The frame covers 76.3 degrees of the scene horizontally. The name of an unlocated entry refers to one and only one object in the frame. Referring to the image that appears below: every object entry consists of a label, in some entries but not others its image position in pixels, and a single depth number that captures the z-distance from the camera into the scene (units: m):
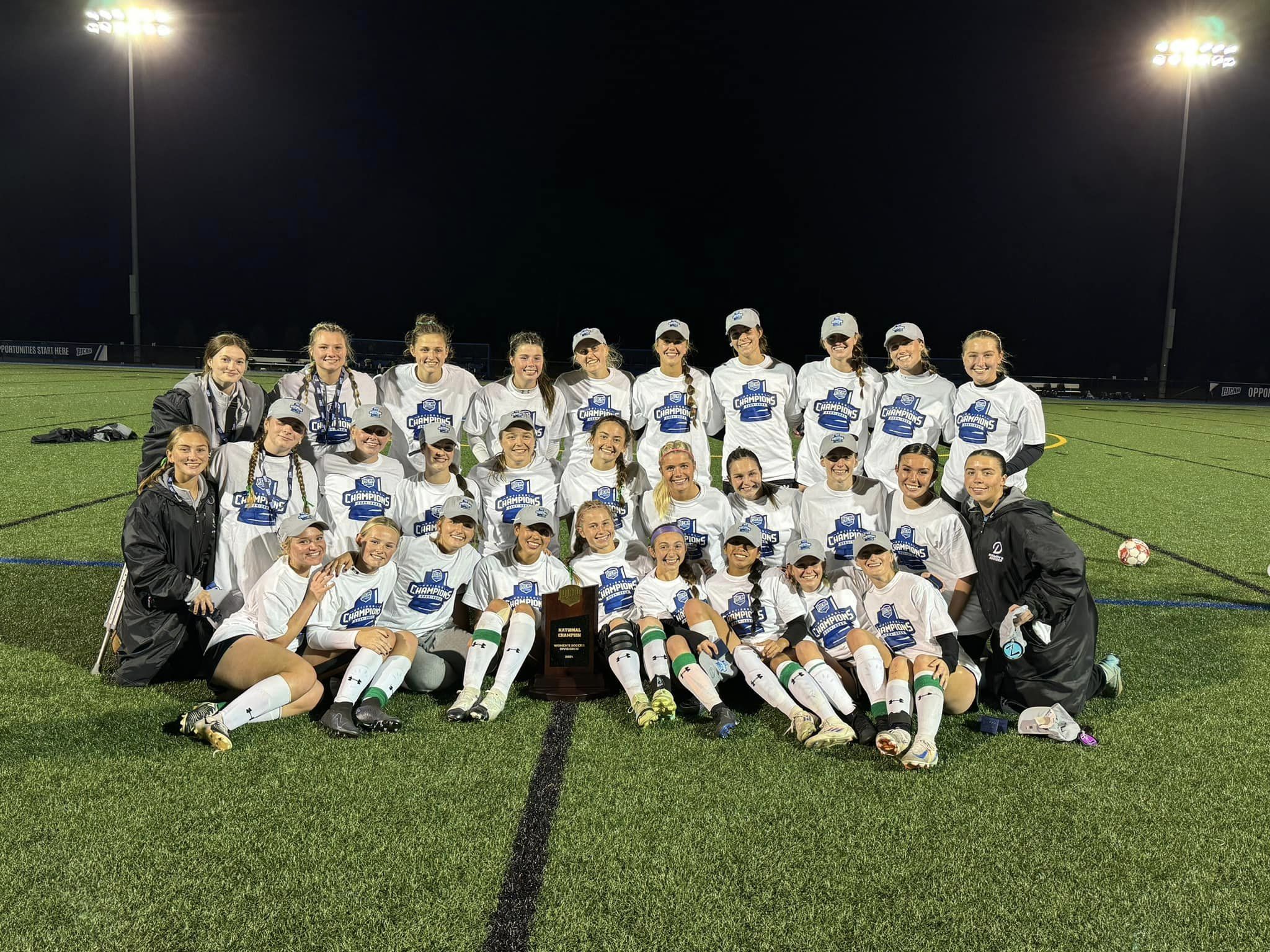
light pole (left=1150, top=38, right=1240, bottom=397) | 30.86
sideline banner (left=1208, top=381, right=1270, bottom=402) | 33.81
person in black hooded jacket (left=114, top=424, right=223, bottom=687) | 3.98
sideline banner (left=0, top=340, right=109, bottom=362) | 34.09
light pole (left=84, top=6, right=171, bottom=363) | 30.89
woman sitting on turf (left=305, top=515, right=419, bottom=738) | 3.67
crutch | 4.20
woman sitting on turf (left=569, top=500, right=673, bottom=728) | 4.36
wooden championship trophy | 4.17
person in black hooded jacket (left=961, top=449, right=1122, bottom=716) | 3.89
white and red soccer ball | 6.80
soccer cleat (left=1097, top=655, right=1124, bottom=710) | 4.19
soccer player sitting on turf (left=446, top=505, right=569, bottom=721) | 4.07
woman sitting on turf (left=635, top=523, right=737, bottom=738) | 3.85
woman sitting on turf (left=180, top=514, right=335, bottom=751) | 3.59
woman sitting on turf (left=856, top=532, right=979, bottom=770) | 3.48
